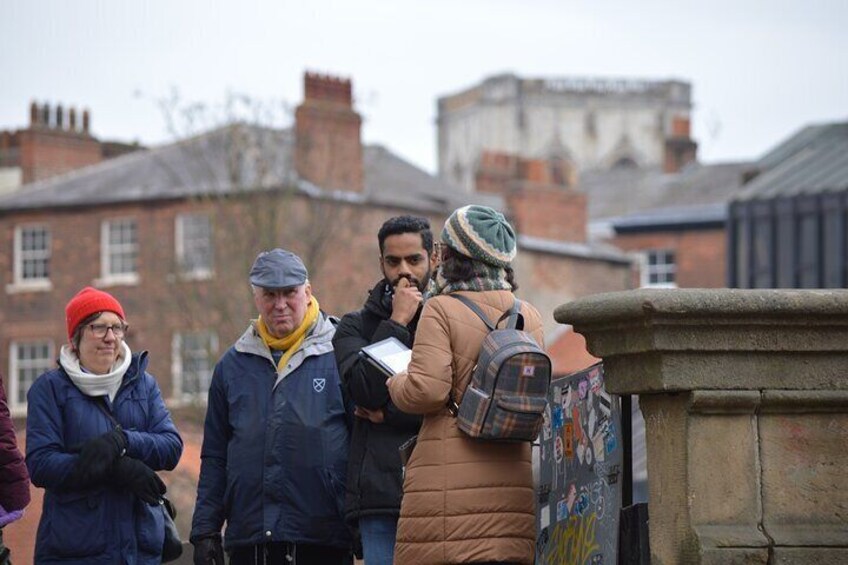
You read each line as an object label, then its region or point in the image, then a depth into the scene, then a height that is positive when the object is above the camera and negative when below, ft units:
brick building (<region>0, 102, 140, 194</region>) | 308.17 +13.49
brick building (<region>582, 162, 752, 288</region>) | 345.04 +8.20
